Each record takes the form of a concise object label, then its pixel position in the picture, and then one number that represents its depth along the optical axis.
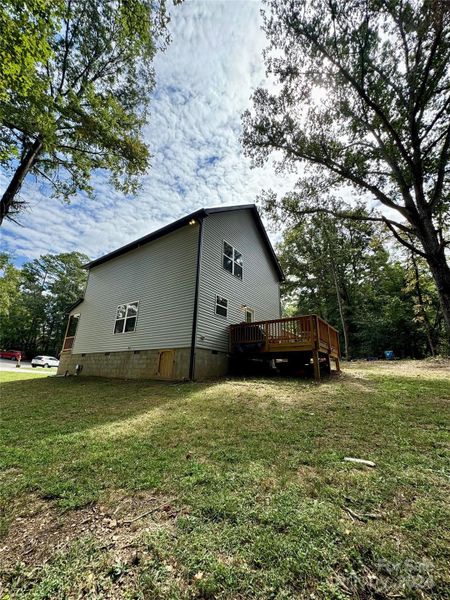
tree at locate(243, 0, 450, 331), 6.97
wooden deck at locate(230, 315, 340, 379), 8.74
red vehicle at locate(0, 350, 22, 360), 31.87
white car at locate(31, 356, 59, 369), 27.00
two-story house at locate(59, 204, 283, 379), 9.76
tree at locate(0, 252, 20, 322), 20.59
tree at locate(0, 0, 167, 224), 6.65
